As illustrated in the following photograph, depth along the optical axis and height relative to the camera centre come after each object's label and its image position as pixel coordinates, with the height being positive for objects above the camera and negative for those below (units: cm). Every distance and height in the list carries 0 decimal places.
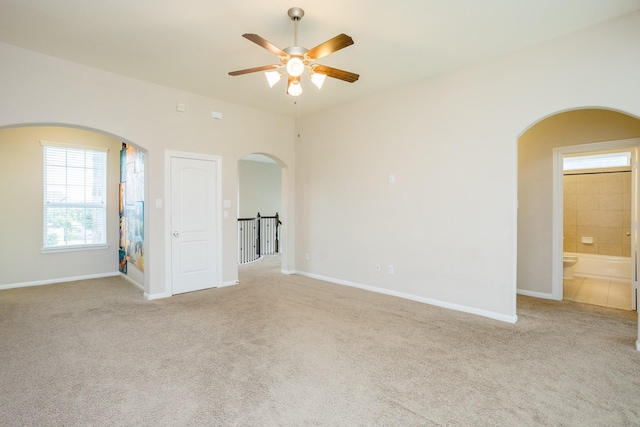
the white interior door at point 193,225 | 500 -20
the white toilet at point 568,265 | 569 -95
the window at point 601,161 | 635 +107
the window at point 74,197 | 568 +31
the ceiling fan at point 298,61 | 264 +140
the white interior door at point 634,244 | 414 -42
